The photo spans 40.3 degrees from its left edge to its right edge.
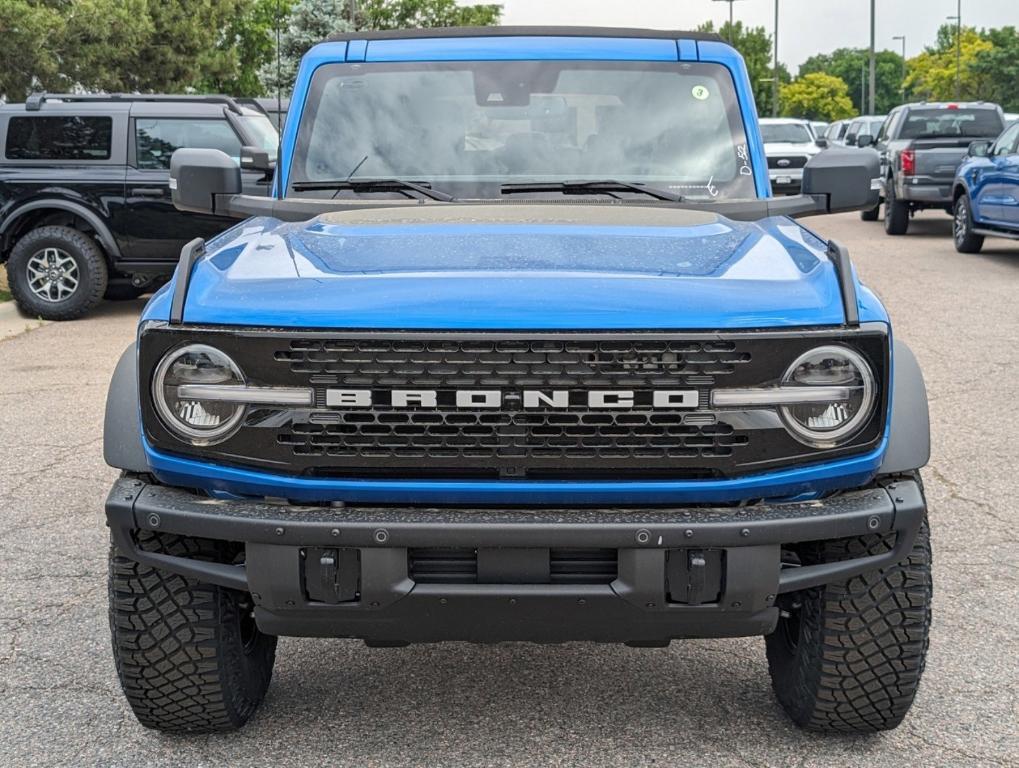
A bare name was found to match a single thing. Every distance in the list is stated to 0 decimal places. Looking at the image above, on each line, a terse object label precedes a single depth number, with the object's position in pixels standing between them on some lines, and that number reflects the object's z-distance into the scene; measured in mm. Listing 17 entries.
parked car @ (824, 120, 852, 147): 32241
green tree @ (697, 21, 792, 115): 118562
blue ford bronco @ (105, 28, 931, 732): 3145
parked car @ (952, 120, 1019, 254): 15492
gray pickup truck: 19000
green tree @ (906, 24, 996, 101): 77812
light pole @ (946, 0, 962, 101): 75438
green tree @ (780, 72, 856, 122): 129875
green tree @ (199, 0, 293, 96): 36625
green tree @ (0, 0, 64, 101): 18766
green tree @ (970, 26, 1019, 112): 73938
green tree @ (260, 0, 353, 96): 37000
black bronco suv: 12672
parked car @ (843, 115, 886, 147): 28356
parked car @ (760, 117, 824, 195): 21438
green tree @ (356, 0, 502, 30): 49406
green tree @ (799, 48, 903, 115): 162250
